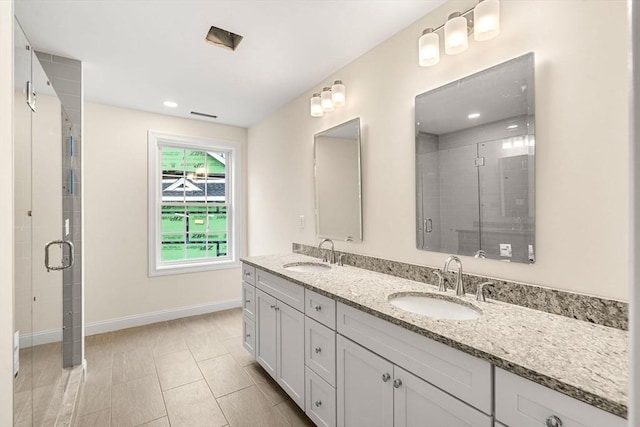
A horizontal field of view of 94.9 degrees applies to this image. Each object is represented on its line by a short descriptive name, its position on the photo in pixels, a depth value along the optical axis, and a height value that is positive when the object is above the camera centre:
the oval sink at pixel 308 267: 2.38 -0.42
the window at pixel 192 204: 3.50 +0.17
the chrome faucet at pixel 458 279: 1.47 -0.33
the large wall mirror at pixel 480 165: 1.32 +0.25
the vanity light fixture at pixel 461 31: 1.35 +0.91
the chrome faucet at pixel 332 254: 2.42 -0.32
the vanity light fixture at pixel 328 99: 2.29 +0.94
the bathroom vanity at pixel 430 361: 0.77 -0.50
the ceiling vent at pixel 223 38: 1.94 +1.22
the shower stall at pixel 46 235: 1.30 -0.09
